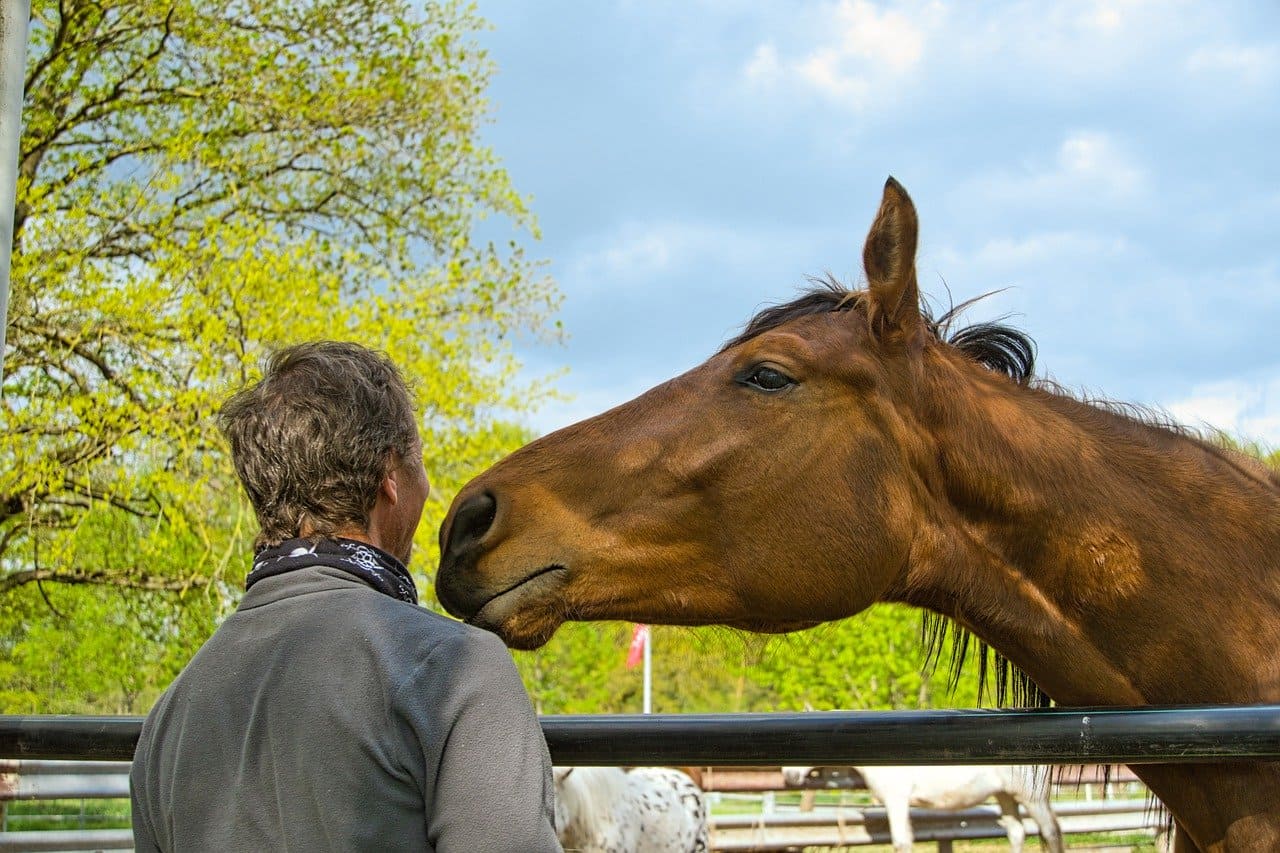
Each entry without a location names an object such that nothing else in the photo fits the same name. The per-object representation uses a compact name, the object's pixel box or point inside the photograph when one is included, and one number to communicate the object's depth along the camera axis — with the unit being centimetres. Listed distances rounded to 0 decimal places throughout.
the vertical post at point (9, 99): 256
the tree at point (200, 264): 1283
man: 137
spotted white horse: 920
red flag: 1782
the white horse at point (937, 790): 1241
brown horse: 222
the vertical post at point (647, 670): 2337
